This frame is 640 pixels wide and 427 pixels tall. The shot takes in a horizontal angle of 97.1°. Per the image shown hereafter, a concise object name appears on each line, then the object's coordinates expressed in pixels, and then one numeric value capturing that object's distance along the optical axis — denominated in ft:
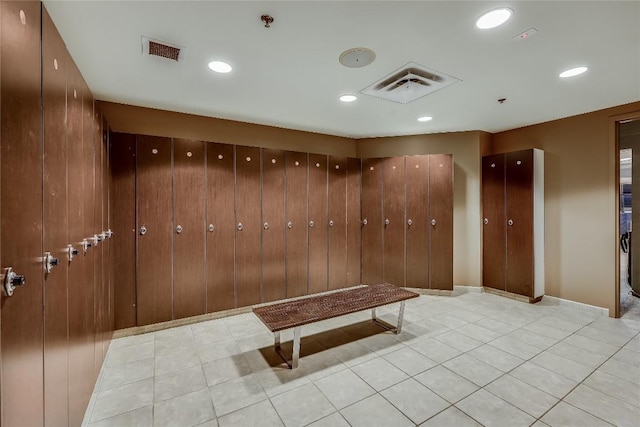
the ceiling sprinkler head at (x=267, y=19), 6.09
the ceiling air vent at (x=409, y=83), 8.74
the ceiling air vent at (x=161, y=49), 7.07
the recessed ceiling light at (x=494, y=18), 6.03
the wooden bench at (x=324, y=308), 8.44
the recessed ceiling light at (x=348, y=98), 10.69
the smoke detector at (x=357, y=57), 7.47
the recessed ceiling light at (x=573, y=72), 8.65
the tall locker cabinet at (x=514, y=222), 14.07
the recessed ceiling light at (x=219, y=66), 8.13
